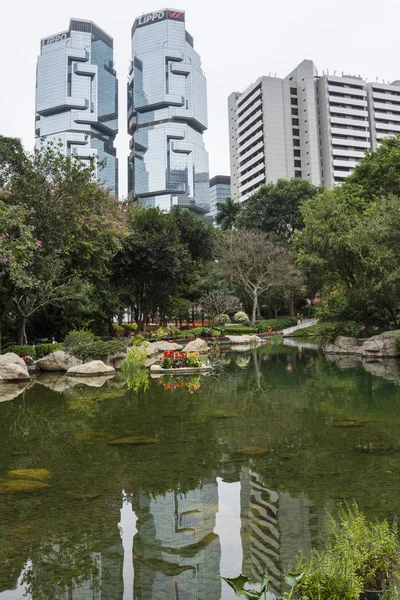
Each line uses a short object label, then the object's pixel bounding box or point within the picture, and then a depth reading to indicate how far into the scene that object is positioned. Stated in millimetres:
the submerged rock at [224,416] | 8438
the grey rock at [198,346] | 24227
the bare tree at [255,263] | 41594
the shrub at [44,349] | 19308
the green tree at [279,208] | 51344
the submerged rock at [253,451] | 6057
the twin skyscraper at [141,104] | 155750
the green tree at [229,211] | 59562
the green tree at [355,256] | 18344
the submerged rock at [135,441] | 6727
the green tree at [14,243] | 15078
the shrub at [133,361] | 17141
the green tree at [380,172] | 28694
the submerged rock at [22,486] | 4879
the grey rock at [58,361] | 17719
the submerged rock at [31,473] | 5324
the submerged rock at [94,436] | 7066
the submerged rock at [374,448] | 6027
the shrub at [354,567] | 2496
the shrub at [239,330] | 38062
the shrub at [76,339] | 18406
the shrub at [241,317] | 45728
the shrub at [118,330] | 34406
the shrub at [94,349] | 17906
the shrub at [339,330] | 24359
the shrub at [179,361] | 16478
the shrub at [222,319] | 42009
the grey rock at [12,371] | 15172
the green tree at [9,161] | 20781
